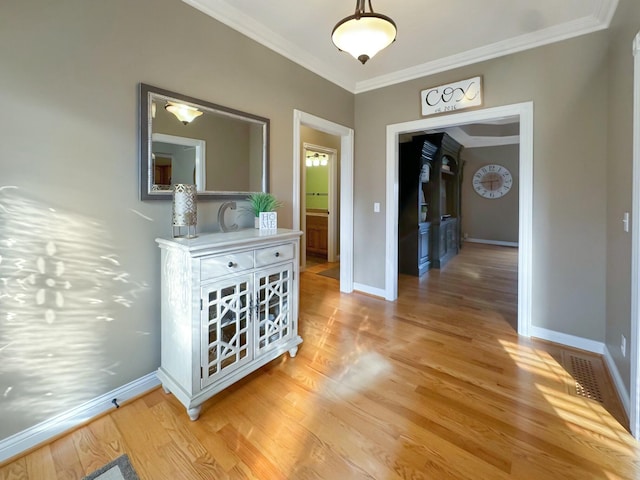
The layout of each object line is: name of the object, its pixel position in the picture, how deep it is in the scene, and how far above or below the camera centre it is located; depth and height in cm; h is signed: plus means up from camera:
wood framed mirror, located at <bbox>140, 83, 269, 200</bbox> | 181 +63
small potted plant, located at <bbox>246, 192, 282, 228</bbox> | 229 +26
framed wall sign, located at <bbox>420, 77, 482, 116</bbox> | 282 +140
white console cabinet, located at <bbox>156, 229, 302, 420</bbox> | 162 -44
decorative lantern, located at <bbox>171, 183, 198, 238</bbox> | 177 +19
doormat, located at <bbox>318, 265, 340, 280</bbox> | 470 -60
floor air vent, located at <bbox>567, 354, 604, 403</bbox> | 186 -98
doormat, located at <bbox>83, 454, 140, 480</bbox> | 129 -105
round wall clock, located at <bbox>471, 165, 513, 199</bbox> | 788 +153
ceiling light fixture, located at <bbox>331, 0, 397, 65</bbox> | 164 +118
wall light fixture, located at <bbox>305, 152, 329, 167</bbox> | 590 +158
